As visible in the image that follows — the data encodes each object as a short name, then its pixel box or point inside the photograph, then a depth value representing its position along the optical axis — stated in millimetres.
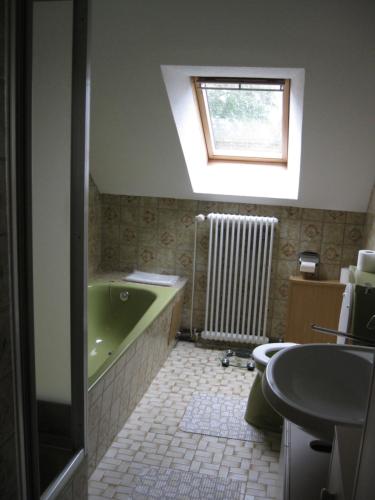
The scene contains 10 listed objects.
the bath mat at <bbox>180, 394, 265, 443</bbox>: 2713
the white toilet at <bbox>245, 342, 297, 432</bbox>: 2744
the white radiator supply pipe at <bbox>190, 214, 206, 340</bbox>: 3694
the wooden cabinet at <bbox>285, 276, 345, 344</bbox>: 3490
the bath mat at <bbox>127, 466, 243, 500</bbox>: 2186
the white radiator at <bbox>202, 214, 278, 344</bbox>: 3723
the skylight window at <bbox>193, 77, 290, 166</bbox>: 3105
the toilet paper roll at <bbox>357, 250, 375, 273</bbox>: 2611
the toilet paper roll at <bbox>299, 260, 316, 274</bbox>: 3514
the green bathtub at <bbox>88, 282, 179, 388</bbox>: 3508
